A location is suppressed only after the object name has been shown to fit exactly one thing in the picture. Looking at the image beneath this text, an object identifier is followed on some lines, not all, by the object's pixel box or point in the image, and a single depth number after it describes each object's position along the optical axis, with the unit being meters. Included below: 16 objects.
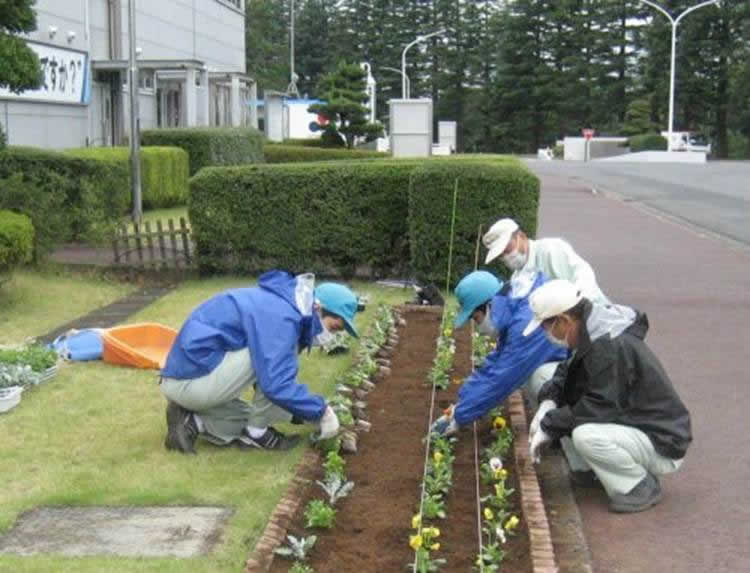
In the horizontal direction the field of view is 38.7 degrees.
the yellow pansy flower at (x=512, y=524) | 4.52
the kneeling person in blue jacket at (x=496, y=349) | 5.61
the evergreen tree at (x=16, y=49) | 10.40
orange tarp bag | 8.00
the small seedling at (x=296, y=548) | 4.29
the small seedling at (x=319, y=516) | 4.66
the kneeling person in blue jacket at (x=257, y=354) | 5.38
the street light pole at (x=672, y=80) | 52.09
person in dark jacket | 4.82
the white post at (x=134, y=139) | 16.88
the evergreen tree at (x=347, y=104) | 39.97
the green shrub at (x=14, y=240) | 9.84
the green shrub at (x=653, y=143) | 60.81
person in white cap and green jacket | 6.66
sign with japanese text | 21.12
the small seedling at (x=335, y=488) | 4.98
